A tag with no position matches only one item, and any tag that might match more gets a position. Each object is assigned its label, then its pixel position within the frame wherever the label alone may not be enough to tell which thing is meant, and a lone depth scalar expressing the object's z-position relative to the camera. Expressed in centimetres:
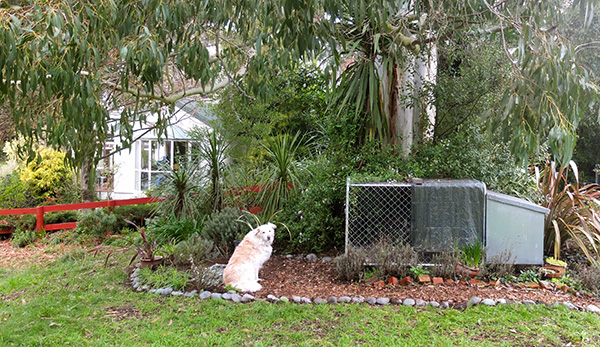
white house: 1477
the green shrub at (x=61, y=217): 923
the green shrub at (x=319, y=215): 656
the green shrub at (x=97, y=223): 859
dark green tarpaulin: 534
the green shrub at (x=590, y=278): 500
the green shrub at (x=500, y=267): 517
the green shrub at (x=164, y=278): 518
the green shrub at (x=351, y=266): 530
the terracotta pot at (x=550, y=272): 524
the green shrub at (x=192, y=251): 597
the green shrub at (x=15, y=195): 1055
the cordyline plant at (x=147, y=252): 584
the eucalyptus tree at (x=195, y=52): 365
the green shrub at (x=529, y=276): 520
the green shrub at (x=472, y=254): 516
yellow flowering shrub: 1111
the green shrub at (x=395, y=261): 524
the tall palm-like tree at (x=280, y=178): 739
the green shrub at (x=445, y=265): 515
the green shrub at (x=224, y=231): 678
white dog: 511
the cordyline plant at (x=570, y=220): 593
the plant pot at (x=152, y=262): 585
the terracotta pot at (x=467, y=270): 513
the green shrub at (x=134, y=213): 902
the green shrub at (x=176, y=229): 732
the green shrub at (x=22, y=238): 838
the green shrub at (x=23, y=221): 911
